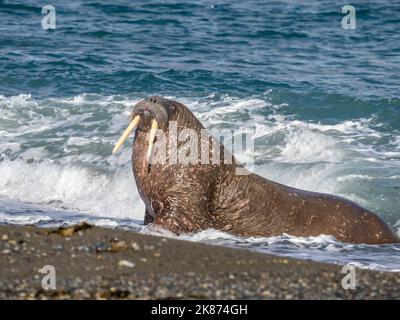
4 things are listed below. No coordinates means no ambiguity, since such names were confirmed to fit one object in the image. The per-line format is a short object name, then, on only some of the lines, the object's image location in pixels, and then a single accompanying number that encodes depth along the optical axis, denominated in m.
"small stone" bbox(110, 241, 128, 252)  8.64
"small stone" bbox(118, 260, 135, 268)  8.25
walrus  10.90
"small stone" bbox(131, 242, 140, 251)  8.67
